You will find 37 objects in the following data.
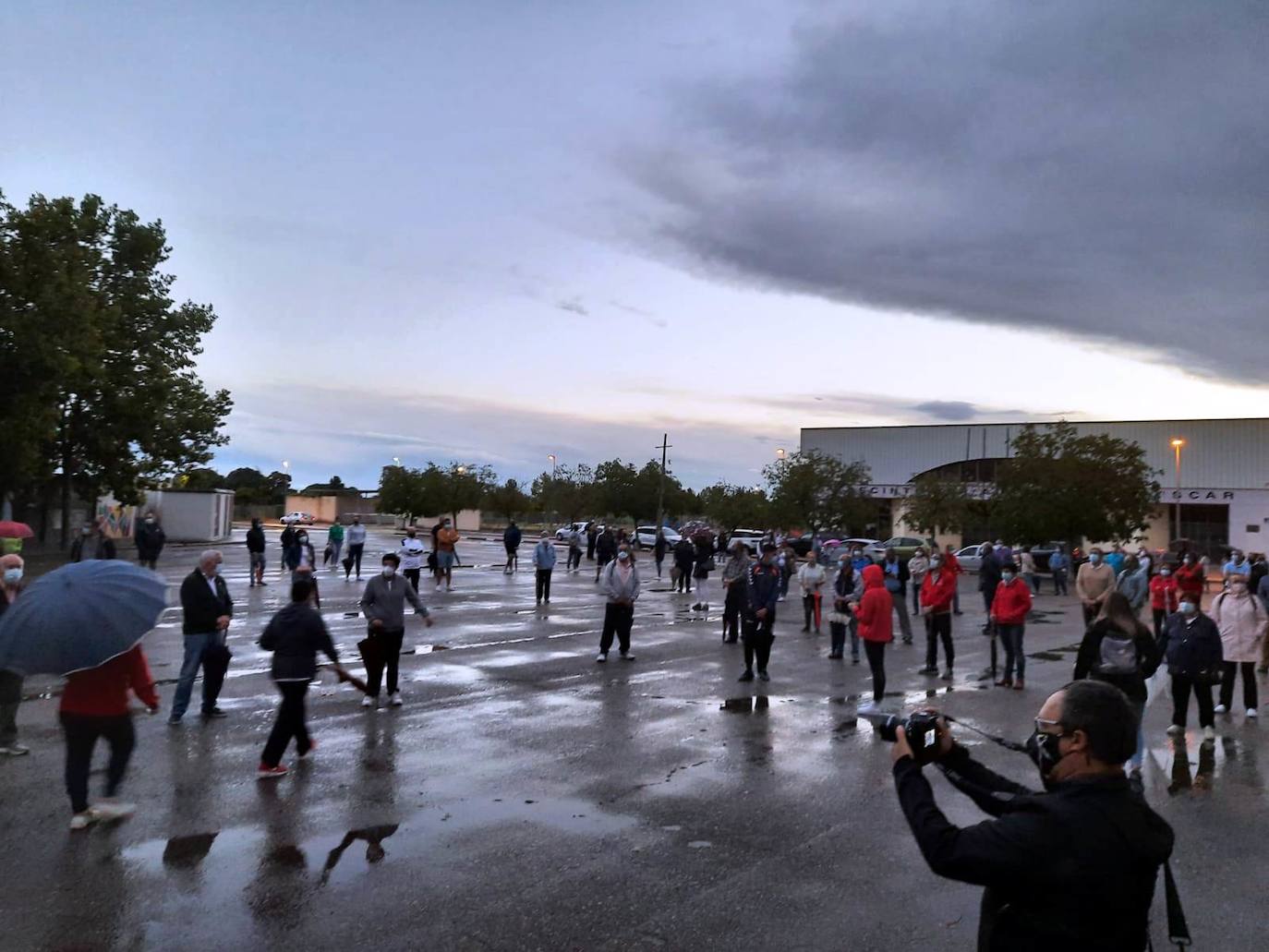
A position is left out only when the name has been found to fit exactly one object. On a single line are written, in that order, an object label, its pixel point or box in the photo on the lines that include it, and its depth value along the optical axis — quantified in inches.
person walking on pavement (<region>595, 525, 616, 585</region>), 1244.5
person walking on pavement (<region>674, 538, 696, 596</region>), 1082.7
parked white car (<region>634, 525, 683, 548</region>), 2114.9
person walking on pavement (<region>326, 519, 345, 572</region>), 1263.5
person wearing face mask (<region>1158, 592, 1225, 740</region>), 383.2
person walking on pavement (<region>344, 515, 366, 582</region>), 1123.9
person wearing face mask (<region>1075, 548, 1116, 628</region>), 492.1
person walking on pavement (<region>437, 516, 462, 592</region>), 1036.5
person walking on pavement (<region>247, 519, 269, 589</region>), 1021.8
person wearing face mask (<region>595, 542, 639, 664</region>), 571.2
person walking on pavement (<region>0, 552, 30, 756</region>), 341.7
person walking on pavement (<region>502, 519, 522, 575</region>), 1307.8
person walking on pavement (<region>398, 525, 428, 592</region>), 846.5
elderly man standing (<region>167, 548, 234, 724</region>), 391.2
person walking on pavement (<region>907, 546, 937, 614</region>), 781.6
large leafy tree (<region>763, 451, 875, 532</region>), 2352.4
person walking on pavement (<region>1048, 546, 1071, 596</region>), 1240.2
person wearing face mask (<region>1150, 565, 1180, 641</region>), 570.9
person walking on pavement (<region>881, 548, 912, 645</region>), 639.8
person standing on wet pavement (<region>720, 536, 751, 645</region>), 626.4
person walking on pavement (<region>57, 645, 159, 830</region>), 258.8
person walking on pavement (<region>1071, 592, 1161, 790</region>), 307.6
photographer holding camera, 105.9
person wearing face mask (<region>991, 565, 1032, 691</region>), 512.1
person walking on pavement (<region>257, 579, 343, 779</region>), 317.4
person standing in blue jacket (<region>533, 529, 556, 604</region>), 880.9
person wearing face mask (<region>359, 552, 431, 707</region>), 425.1
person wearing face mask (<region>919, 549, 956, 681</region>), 561.0
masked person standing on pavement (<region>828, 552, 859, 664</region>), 617.3
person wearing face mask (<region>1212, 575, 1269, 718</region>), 422.6
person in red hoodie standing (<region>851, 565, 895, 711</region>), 460.8
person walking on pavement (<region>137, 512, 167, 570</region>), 1031.6
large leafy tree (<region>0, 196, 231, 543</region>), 1183.6
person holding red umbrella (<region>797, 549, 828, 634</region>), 769.6
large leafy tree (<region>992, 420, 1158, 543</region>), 1776.6
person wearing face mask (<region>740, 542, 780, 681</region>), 516.1
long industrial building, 2320.4
